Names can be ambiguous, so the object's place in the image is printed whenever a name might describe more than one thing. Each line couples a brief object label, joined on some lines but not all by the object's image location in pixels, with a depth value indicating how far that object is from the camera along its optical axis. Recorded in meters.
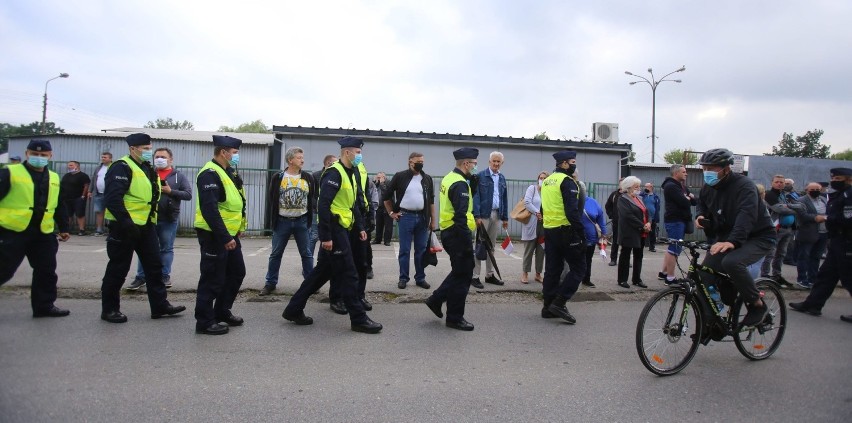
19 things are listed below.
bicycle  4.41
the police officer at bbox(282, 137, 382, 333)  5.47
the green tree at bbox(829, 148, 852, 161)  50.14
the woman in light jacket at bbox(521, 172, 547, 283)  8.06
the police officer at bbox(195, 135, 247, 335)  5.25
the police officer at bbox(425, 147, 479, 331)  5.73
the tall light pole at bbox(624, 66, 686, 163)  27.57
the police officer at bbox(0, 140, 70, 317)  5.34
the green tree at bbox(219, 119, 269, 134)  61.39
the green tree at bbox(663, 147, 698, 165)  55.09
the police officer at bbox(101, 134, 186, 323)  5.44
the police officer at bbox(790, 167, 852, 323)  6.62
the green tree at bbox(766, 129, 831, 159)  52.34
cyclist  4.71
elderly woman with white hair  8.06
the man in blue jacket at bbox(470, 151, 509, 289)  7.85
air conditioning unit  18.80
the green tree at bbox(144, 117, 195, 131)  65.64
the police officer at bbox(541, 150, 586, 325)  6.05
